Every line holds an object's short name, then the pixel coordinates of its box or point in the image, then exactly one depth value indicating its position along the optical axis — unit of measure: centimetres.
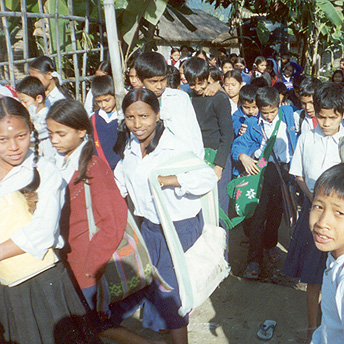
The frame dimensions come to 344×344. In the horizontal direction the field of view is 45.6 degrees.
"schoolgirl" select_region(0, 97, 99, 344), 177
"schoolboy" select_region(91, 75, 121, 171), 329
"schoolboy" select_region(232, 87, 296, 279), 353
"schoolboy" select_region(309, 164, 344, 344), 144
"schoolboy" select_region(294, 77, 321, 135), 370
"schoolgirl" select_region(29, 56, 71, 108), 349
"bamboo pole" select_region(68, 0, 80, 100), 481
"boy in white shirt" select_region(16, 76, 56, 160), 310
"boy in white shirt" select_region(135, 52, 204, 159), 298
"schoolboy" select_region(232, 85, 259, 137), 400
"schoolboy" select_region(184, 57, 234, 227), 345
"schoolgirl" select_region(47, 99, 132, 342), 210
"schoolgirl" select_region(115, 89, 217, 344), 236
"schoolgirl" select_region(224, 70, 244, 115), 471
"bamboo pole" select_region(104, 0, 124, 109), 348
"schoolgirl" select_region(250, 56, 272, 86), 810
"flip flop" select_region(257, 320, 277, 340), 283
